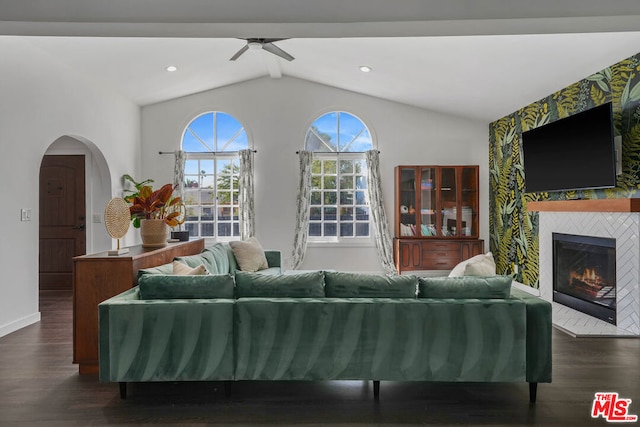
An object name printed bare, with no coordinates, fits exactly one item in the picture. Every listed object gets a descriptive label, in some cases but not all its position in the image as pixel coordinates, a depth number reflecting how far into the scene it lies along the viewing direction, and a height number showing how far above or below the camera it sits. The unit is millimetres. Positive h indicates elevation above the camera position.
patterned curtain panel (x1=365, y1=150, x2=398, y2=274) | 7270 +31
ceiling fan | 4441 +1715
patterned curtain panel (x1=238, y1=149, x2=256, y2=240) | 7219 +303
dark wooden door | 6594 +10
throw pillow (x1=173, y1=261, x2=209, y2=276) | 3277 -403
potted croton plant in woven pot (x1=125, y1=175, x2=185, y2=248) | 4164 +8
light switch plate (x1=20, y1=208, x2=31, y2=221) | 4579 +29
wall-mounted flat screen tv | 4301 +634
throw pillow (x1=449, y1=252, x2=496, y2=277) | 3193 -365
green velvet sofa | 2766 -766
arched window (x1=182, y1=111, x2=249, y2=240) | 7531 +656
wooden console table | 3309 -541
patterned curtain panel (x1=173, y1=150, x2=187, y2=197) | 7344 +756
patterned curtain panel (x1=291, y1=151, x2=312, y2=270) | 7266 +74
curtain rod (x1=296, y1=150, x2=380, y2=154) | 7426 +1019
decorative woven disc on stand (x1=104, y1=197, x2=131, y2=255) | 3578 -22
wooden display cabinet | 7031 -30
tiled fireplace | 4215 -381
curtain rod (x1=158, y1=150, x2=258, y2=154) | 7446 +1045
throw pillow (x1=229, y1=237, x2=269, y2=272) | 5246 -475
